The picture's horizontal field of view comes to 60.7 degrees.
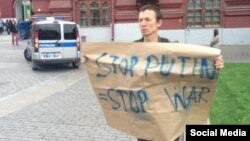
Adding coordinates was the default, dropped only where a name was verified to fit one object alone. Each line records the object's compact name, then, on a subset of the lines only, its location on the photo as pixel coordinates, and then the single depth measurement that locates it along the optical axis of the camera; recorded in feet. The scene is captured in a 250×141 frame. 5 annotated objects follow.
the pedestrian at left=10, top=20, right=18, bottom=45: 47.29
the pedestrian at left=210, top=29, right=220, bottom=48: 24.01
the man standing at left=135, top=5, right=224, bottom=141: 6.44
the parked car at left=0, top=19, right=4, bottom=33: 73.21
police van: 25.88
